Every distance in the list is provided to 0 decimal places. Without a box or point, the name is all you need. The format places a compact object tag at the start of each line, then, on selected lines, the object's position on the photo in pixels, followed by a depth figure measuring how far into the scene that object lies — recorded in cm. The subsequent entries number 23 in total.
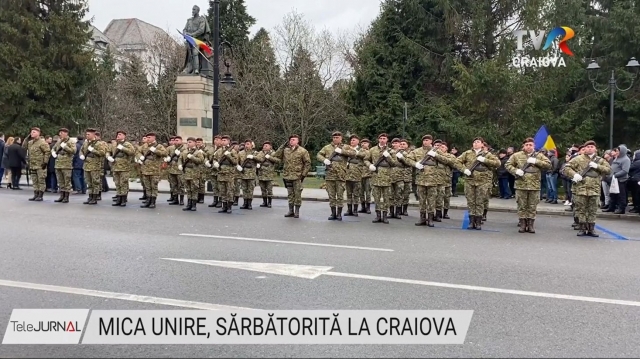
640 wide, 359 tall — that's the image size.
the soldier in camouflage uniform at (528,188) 1230
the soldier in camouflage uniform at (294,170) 1420
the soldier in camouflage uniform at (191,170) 1523
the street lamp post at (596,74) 1962
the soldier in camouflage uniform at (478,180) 1273
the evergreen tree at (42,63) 3519
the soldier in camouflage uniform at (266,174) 1616
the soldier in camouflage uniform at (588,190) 1178
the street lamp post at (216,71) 1980
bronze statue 2375
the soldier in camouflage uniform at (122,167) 1560
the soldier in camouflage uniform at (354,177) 1423
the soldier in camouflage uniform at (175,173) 1614
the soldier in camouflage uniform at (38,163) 1672
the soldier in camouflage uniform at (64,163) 1623
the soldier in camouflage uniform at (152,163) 1577
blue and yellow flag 1838
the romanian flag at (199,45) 2194
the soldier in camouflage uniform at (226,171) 1484
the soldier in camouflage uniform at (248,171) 1574
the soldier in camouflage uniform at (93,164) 1580
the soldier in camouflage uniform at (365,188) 1499
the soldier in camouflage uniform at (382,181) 1330
